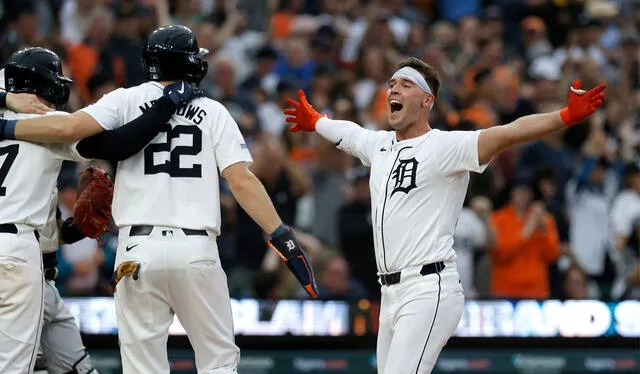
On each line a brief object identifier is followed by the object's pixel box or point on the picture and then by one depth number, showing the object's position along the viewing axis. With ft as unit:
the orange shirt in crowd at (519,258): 82.23
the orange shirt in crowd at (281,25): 107.34
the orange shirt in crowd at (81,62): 92.27
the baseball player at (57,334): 52.80
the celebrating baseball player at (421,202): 48.21
